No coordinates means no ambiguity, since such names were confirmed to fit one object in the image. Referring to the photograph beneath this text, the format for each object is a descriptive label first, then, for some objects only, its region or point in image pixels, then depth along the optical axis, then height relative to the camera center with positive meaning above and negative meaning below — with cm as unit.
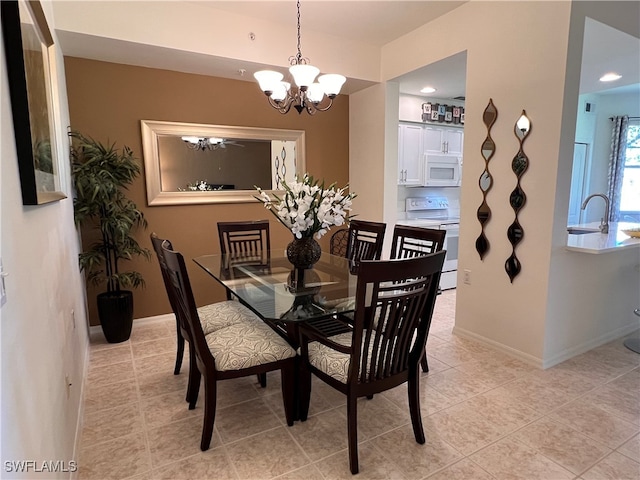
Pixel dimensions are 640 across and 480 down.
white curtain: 555 +34
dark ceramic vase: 257 -47
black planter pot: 314 -110
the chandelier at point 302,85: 232 +63
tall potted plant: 293 -29
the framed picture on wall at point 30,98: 117 +31
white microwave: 498 +16
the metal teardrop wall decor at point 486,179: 287 +3
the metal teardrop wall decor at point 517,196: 265 -10
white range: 472 -50
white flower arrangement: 236 -15
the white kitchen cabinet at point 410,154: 475 +36
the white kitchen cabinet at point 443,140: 494 +57
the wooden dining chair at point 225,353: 178 -86
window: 565 +6
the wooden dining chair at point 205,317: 206 -85
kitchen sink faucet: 338 -39
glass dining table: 191 -63
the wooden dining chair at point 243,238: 330 -50
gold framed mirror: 356 +23
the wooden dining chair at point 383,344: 156 -75
